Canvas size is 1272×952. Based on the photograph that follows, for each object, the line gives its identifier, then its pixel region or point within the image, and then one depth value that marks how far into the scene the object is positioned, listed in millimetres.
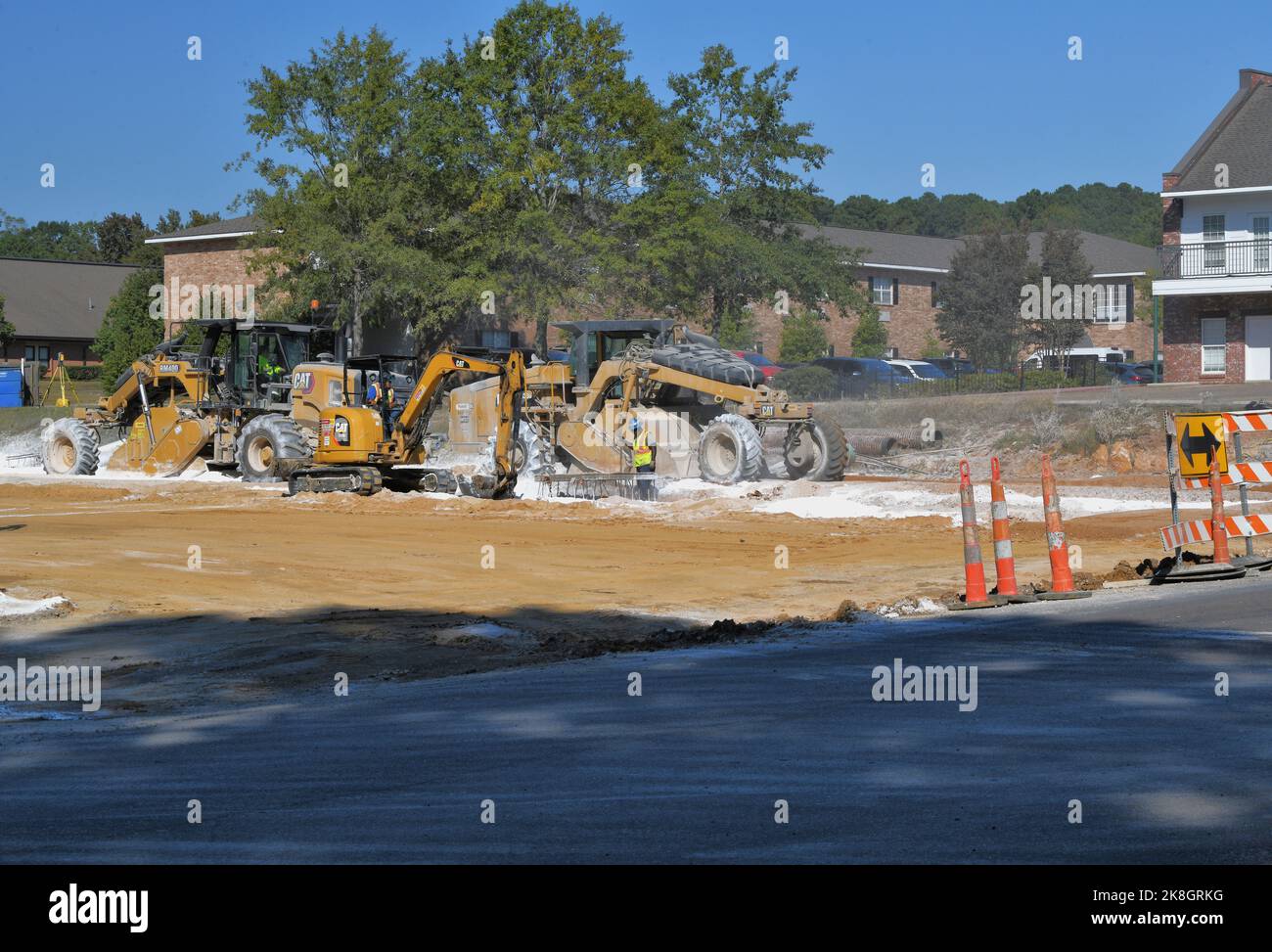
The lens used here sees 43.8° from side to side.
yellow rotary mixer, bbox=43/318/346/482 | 29172
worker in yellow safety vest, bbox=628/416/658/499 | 27062
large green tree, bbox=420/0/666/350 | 41406
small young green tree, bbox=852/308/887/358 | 72625
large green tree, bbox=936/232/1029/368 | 65000
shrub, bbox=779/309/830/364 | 66500
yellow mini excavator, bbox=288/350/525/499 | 25891
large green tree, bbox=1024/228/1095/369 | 64312
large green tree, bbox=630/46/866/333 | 45875
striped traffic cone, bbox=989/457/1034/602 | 13672
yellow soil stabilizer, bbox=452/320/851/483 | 27000
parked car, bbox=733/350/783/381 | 49406
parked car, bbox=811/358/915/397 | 48031
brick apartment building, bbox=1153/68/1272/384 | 50438
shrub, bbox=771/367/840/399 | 47656
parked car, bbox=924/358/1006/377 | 60875
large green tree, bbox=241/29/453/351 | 42469
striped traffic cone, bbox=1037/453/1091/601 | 14016
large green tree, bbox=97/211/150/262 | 107625
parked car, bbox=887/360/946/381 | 55281
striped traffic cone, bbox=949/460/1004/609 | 13500
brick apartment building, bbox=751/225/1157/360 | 78125
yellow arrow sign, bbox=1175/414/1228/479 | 15453
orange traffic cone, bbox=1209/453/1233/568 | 15250
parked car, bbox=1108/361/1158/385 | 57531
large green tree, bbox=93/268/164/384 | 56656
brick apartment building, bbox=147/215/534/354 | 56875
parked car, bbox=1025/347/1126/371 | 62344
